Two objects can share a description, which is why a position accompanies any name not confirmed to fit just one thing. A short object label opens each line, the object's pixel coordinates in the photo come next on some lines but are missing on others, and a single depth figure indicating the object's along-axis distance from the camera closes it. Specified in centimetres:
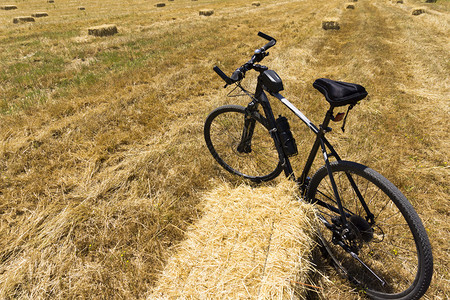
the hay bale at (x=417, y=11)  1811
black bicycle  189
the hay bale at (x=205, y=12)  1899
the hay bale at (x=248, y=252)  194
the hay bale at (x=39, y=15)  2087
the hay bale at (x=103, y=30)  1263
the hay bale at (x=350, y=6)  2267
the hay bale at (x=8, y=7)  2473
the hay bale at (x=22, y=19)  1758
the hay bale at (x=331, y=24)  1359
